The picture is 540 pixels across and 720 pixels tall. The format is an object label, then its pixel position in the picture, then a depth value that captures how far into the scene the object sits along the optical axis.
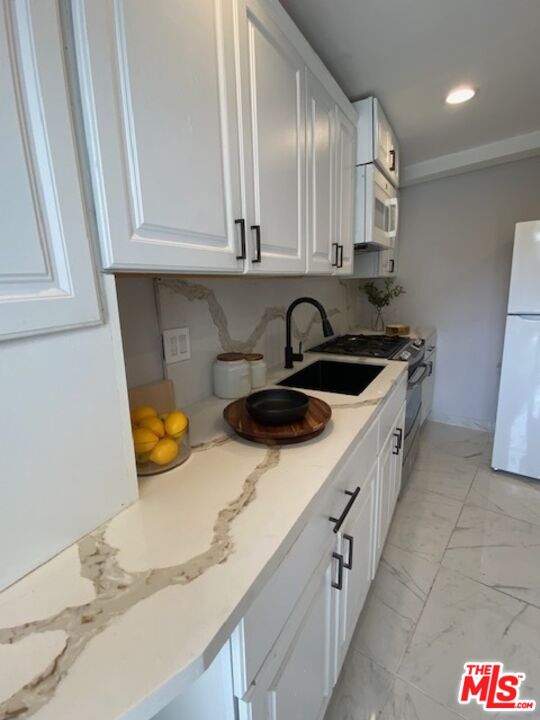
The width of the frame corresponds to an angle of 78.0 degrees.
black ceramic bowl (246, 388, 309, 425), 0.94
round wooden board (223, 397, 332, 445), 0.89
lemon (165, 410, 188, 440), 0.81
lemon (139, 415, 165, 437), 0.79
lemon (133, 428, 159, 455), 0.75
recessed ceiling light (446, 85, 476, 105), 1.66
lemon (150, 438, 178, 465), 0.76
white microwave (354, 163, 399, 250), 1.68
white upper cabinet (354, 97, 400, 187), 1.62
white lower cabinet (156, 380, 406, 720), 0.53
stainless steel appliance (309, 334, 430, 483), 1.92
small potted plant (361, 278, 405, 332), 2.96
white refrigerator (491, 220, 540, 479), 1.95
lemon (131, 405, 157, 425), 0.82
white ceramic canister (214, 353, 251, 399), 1.22
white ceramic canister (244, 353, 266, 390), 1.32
